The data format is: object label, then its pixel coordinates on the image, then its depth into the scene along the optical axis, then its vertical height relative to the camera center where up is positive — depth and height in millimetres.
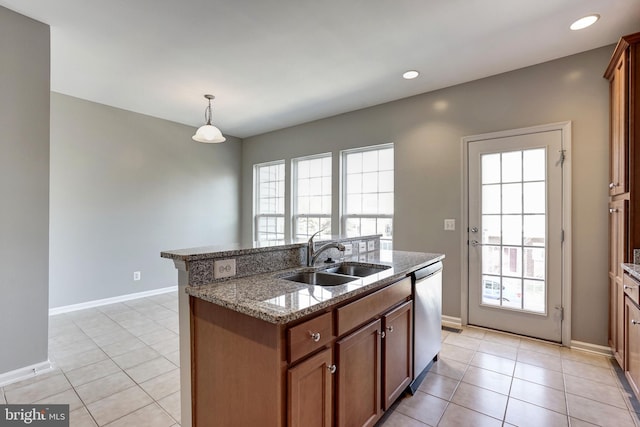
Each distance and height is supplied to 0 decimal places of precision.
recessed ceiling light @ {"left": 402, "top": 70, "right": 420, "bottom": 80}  3012 +1440
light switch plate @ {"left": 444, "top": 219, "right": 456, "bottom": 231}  3308 -107
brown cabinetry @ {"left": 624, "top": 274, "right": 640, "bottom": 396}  1799 -752
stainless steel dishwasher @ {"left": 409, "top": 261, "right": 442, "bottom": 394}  2057 -778
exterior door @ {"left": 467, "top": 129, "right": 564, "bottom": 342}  2787 -183
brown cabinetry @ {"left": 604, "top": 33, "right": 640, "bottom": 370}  2041 +289
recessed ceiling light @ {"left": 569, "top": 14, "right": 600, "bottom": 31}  2167 +1442
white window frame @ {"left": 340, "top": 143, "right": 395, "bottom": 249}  4141 +298
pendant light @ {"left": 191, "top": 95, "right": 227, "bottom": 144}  3244 +869
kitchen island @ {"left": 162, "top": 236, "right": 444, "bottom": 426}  1124 -563
